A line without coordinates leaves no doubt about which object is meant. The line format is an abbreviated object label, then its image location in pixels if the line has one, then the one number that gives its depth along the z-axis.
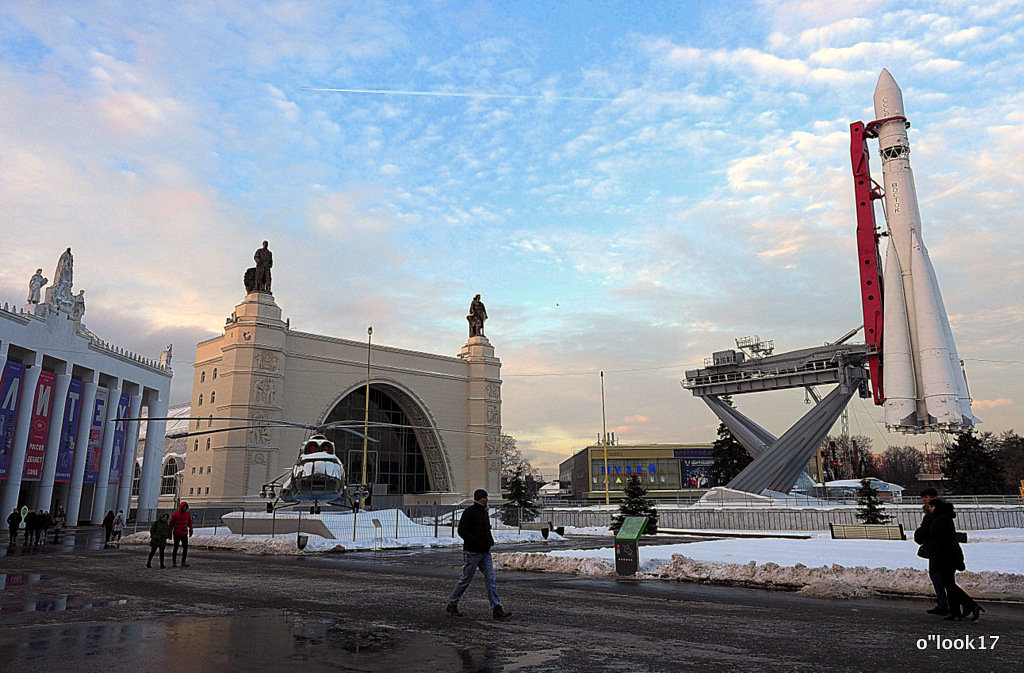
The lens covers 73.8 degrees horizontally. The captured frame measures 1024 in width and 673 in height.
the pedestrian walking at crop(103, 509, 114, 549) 27.34
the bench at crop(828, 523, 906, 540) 21.27
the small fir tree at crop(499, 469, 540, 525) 38.09
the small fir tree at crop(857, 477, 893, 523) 31.89
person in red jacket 17.11
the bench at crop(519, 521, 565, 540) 28.98
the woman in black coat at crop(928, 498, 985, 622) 8.61
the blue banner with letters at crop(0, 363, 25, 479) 36.00
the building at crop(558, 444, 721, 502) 90.56
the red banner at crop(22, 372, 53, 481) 38.50
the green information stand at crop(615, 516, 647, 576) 13.91
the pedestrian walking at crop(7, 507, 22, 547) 26.45
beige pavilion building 52.28
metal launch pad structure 38.97
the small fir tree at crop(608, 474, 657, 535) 34.56
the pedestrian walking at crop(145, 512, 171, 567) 16.48
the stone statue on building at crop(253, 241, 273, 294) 55.81
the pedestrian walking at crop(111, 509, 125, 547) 27.08
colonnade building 37.00
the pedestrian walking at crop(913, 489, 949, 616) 8.87
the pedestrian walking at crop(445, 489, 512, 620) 9.02
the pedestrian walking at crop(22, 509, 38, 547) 26.89
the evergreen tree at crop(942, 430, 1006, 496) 45.34
